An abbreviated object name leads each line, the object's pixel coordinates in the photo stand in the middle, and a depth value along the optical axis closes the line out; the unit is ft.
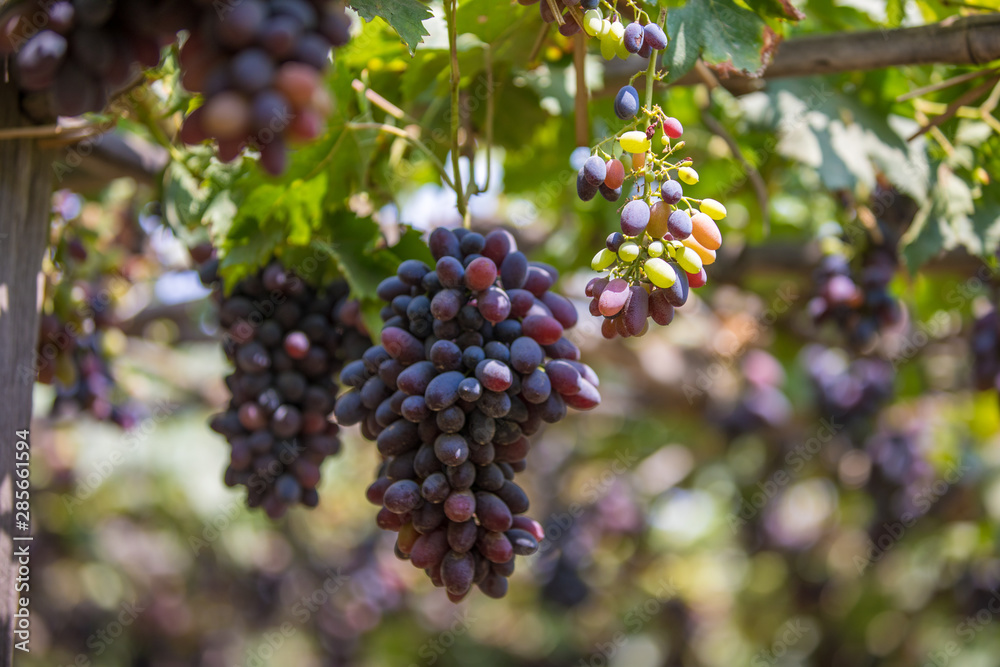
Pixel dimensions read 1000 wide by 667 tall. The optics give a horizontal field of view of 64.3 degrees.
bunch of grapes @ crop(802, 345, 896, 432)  11.18
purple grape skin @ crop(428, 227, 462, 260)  3.87
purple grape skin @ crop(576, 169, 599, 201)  3.27
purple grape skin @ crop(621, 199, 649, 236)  3.09
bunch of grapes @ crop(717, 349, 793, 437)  12.17
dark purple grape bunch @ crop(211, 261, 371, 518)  4.84
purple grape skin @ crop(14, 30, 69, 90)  2.29
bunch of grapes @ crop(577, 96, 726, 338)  3.11
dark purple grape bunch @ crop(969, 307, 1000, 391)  7.43
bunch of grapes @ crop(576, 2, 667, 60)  3.23
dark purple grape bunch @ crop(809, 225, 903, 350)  7.06
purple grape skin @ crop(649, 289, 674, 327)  3.19
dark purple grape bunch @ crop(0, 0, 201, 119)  2.29
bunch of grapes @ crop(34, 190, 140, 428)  6.42
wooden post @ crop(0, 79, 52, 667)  3.87
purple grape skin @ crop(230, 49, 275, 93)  1.99
